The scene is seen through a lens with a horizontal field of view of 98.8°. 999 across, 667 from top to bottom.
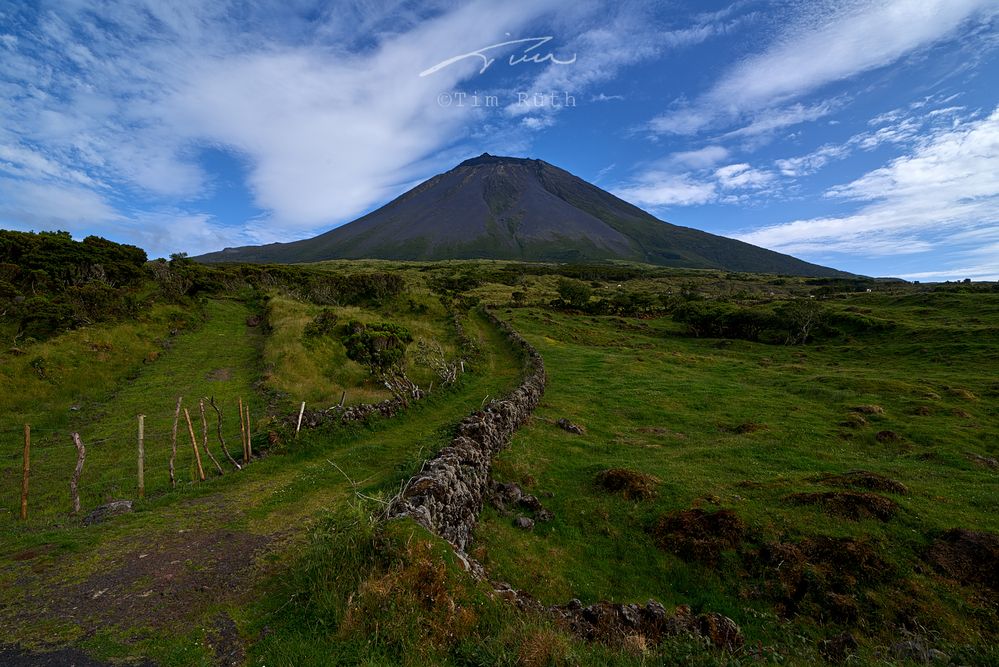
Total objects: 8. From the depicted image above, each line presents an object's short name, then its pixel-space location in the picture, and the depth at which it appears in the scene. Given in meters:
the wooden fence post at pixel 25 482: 11.20
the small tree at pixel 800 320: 50.09
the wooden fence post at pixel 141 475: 12.64
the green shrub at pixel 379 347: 25.64
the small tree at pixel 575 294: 73.99
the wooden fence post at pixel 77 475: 11.83
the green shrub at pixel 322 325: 33.35
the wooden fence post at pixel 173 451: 13.06
